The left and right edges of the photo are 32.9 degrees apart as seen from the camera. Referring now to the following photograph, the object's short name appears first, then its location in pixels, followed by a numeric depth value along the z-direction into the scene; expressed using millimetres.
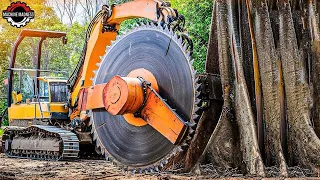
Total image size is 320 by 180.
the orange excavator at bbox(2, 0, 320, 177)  7461
